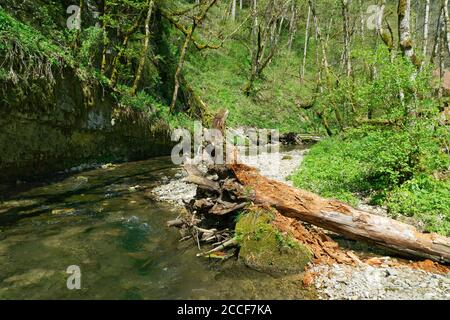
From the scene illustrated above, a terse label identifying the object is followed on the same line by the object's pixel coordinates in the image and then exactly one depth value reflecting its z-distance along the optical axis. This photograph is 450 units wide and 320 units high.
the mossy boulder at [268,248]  5.95
